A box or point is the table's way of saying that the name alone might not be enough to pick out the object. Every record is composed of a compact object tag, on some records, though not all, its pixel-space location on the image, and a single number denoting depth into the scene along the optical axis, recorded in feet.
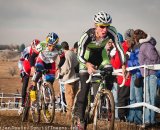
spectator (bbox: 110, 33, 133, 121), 35.96
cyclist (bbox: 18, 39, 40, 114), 38.49
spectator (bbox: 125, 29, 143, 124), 33.17
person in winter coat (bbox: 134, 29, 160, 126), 31.30
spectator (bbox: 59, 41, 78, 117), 42.53
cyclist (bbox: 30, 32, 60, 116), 33.77
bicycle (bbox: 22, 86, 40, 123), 35.37
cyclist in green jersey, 24.64
